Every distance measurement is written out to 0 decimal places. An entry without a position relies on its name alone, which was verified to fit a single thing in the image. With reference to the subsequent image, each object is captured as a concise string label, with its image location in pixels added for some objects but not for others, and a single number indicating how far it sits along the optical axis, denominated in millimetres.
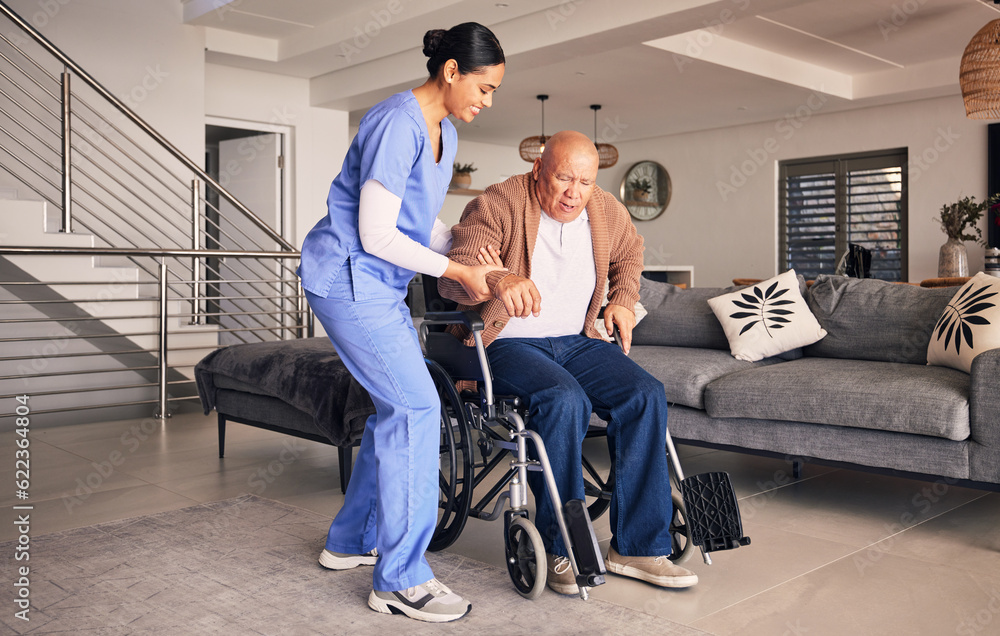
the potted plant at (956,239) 4656
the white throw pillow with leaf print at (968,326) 2678
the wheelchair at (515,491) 1894
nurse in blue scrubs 1838
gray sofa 2436
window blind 8453
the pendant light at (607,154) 8391
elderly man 2014
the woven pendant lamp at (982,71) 4207
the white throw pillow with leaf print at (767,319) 3352
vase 4645
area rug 1828
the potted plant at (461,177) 9531
